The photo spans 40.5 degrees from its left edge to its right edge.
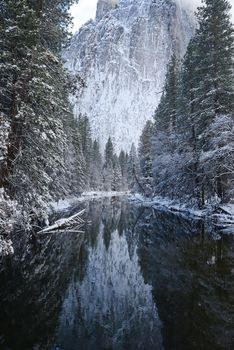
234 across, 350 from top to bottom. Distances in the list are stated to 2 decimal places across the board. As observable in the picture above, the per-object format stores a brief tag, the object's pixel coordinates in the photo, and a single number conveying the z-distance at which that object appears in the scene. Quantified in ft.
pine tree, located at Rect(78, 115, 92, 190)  233.51
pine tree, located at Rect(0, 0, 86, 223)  38.96
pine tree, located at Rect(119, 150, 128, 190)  380.37
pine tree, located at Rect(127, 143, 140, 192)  260.33
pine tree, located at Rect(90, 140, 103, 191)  297.98
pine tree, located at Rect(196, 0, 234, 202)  83.97
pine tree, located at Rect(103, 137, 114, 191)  330.65
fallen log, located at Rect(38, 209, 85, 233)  76.48
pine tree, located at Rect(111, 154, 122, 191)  344.02
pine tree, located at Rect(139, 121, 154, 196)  176.45
